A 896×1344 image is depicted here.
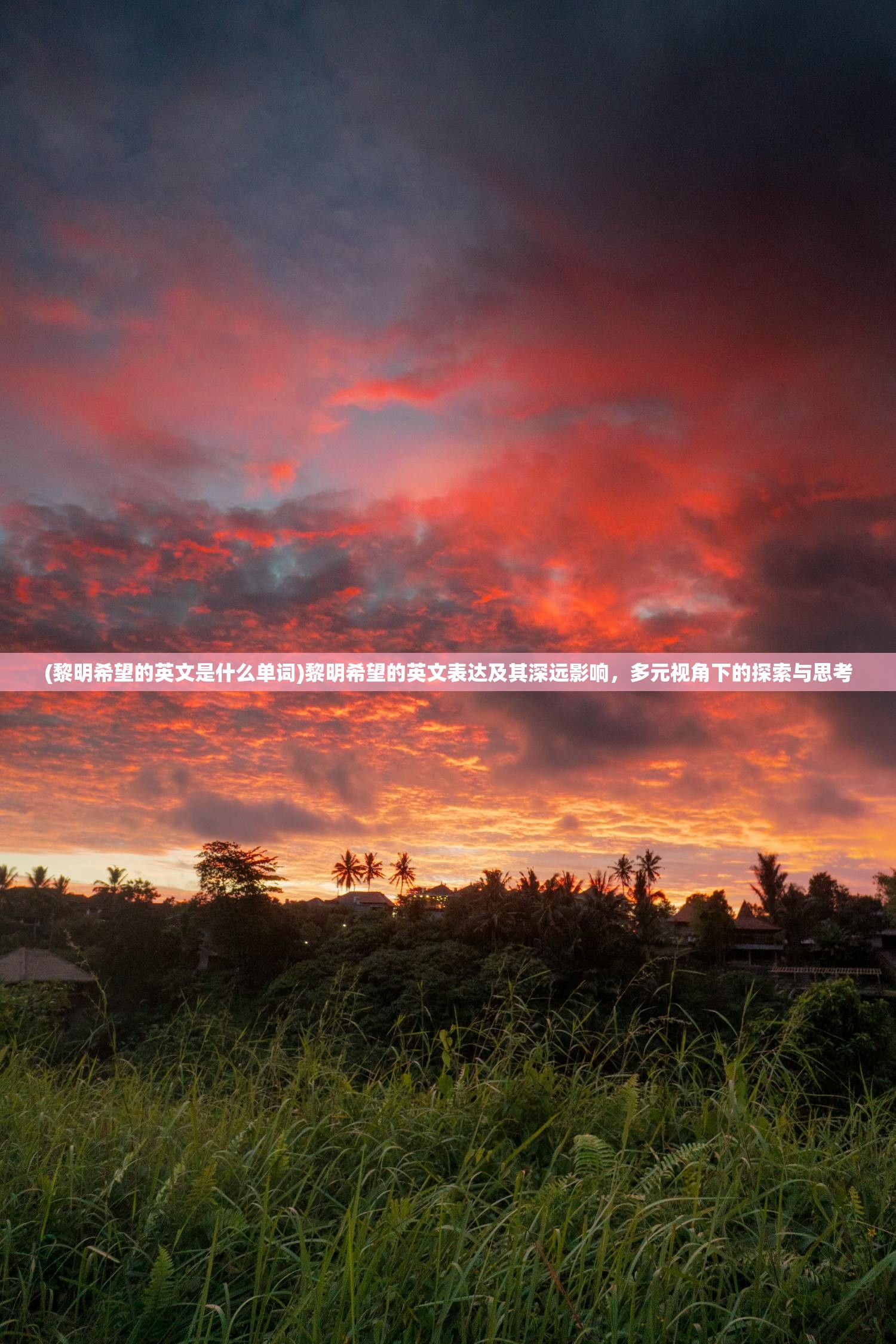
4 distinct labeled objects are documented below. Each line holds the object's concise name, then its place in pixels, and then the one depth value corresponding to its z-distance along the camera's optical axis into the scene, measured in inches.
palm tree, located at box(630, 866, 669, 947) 1422.2
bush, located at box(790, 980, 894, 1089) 969.5
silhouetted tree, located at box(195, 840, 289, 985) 1644.9
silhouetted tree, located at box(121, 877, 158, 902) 1660.9
